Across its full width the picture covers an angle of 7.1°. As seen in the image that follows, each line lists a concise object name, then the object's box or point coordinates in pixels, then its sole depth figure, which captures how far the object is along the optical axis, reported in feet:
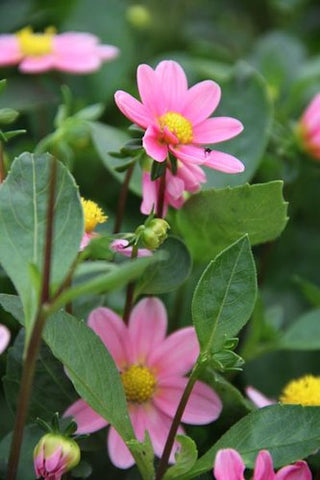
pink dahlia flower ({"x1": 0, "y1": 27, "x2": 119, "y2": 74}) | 5.22
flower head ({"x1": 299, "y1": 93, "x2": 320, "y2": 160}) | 5.01
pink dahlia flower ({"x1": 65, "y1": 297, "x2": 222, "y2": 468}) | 4.27
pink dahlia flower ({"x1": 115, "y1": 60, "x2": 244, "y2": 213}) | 4.16
